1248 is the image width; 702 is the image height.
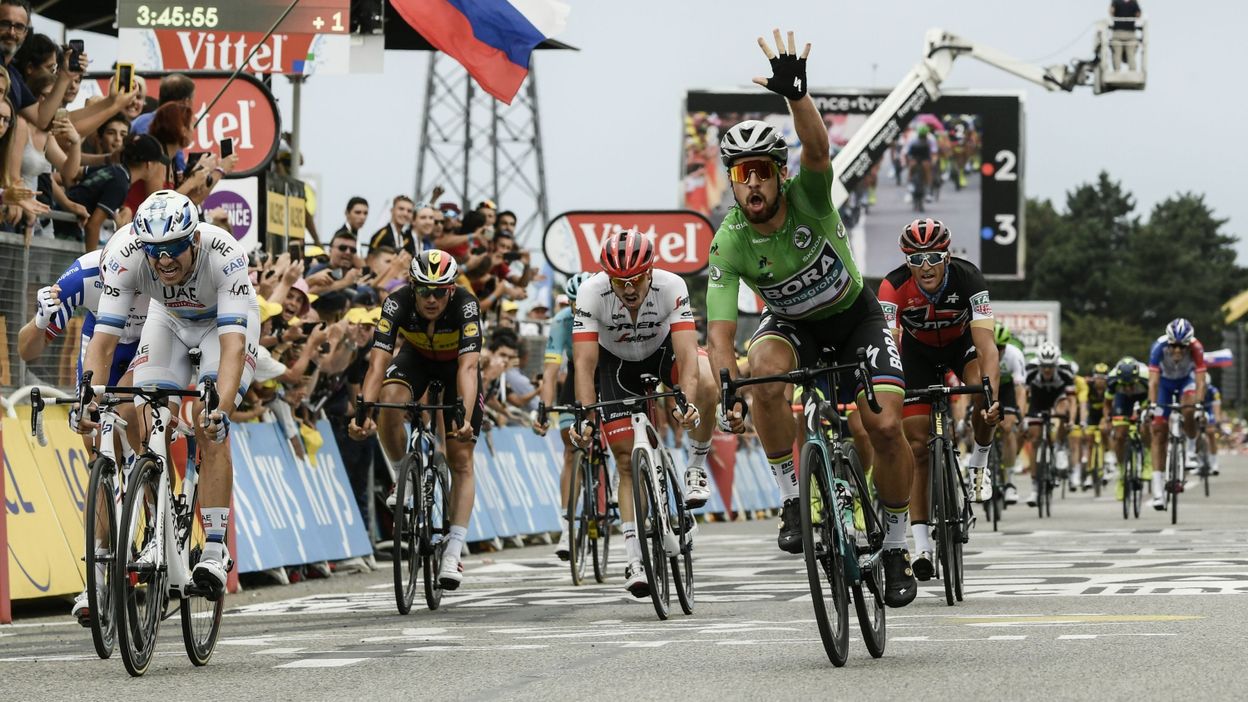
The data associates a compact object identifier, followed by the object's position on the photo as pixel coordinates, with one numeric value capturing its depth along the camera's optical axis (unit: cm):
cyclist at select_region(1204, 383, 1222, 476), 3712
